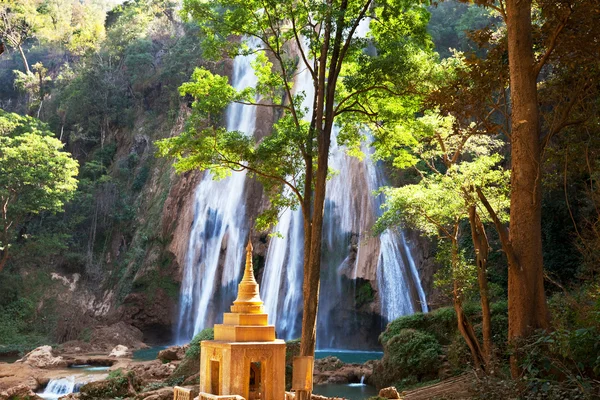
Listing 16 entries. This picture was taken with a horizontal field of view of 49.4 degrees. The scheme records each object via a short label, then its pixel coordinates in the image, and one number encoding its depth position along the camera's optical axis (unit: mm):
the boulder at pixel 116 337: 31016
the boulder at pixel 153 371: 21156
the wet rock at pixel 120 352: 28438
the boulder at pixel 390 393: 14490
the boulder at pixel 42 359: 26156
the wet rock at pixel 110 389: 18425
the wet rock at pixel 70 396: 18469
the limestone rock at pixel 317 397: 13641
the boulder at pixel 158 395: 16594
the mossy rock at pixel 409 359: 18031
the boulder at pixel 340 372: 20750
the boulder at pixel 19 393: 18531
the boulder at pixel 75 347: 29906
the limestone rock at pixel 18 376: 20792
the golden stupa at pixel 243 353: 11867
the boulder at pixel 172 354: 23625
